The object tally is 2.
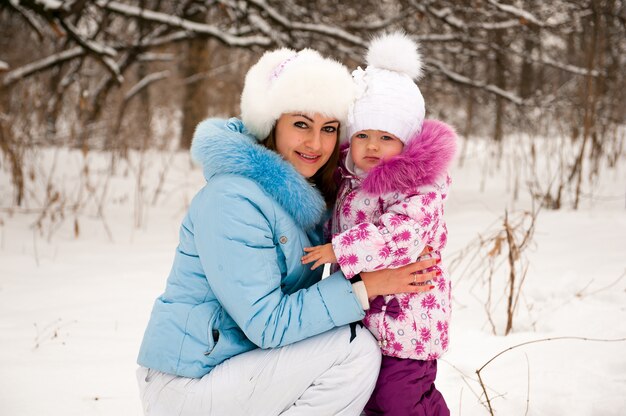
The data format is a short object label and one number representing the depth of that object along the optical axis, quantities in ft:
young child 5.76
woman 5.41
